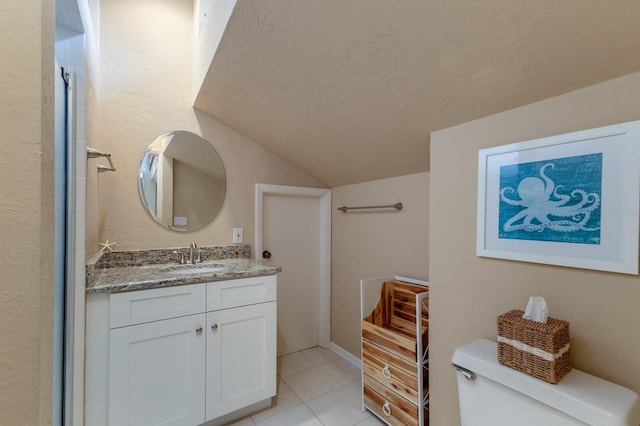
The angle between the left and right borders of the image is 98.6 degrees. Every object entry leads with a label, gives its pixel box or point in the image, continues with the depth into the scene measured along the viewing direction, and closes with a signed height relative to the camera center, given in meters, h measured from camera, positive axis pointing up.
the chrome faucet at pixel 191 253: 2.04 -0.31
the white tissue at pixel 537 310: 0.97 -0.34
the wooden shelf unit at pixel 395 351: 1.50 -0.80
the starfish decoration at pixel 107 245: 1.79 -0.23
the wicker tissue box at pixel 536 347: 0.88 -0.44
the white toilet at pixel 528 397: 0.78 -0.57
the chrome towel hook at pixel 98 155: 1.34 +0.28
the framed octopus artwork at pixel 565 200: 0.86 +0.06
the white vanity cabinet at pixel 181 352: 1.37 -0.78
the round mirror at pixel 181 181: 1.97 +0.23
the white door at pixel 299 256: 2.55 -0.42
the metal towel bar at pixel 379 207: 2.02 +0.05
